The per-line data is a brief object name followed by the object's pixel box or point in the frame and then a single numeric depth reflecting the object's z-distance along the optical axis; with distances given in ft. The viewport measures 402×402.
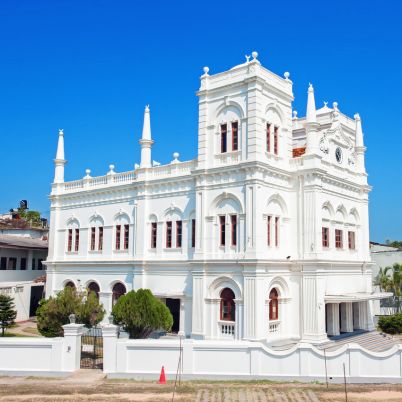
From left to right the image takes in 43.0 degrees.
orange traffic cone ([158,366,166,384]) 60.54
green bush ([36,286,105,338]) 77.97
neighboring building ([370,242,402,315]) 151.55
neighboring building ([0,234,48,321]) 125.08
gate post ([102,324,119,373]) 64.03
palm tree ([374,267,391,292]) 149.69
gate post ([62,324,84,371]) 65.05
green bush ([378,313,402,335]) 102.22
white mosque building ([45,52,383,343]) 86.89
